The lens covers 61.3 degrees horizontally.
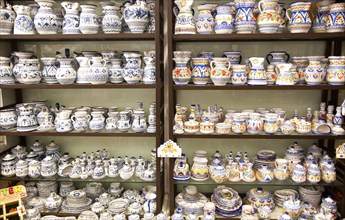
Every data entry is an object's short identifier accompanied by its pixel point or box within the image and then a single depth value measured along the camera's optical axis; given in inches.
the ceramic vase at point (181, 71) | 71.0
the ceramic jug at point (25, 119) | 75.1
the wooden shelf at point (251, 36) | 67.0
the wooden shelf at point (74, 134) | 74.2
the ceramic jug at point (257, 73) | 70.5
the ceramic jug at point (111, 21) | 70.6
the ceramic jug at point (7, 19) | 71.5
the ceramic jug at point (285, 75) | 70.1
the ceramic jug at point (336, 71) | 68.7
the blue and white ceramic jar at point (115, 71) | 73.9
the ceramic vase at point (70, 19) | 71.2
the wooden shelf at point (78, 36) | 69.5
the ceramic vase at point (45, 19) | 70.9
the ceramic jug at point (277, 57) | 74.0
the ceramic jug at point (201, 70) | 72.1
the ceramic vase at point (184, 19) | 69.9
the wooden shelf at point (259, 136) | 71.2
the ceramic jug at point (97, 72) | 71.6
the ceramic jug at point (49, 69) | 74.1
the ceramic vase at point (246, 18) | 68.9
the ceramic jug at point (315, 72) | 70.0
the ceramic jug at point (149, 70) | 72.1
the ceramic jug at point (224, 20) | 69.0
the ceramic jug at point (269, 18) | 67.9
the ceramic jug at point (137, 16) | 69.9
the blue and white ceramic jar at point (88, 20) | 70.1
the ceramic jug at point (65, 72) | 72.0
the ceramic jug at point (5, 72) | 73.1
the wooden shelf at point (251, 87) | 69.3
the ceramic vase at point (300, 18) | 68.1
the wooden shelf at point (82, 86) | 70.9
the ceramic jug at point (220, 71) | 70.4
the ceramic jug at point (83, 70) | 72.3
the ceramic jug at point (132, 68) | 72.5
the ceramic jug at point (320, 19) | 70.1
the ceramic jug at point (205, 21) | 70.4
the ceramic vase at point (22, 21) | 71.6
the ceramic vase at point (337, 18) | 67.2
